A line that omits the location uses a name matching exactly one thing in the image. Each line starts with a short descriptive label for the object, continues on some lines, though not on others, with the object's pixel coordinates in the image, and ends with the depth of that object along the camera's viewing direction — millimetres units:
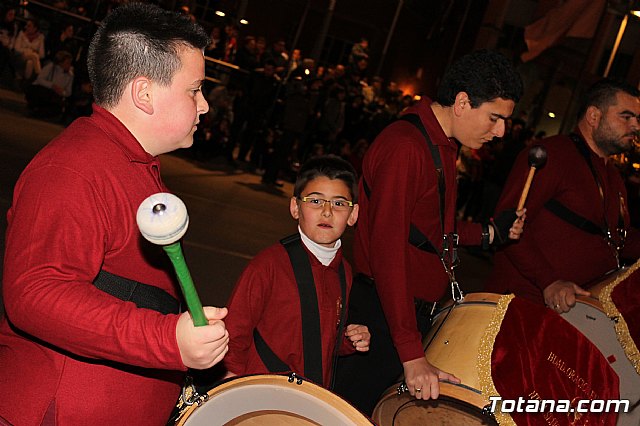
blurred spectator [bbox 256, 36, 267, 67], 12376
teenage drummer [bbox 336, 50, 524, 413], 2684
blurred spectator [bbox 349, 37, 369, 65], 16984
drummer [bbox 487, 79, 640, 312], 3652
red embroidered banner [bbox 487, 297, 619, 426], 2484
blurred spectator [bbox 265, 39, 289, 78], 12391
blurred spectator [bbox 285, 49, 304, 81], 12008
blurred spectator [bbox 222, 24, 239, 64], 12625
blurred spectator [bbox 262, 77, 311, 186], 11289
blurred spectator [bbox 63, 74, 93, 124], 10914
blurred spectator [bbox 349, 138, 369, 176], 12019
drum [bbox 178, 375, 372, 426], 1737
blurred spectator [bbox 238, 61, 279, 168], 11938
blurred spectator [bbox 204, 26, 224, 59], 12359
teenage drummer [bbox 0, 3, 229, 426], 1478
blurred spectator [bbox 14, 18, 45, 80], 11633
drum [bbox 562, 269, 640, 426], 2947
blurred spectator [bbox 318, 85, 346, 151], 12602
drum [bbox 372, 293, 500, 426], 2475
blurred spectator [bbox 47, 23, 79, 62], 11742
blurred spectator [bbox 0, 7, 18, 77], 11781
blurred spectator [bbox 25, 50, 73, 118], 10414
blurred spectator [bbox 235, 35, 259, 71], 12133
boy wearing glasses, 2496
